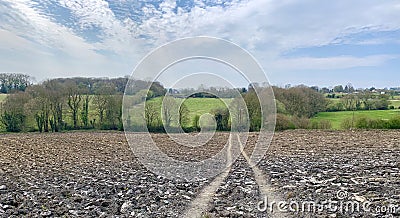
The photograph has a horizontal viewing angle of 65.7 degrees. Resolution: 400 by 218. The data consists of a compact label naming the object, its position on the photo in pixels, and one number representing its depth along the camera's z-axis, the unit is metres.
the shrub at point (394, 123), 28.47
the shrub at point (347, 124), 31.51
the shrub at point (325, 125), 32.49
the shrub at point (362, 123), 30.37
